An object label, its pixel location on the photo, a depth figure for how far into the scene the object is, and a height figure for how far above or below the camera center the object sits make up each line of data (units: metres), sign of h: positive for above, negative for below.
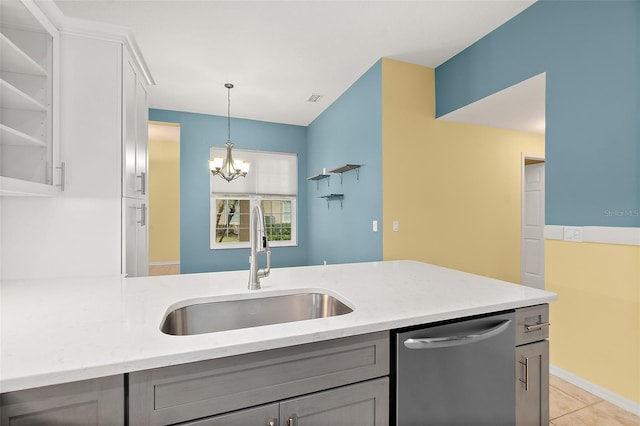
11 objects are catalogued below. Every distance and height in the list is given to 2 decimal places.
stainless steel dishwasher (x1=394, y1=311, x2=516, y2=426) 0.97 -0.55
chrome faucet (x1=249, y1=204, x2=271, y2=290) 1.33 -0.12
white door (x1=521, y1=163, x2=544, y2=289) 4.04 -0.17
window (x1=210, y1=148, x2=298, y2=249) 4.86 +0.26
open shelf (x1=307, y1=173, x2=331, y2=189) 4.29 +0.57
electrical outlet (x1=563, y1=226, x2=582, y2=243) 2.07 -0.13
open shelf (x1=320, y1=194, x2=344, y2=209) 3.96 +0.25
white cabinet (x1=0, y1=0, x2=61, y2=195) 1.42 +0.55
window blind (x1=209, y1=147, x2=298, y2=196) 4.84 +0.67
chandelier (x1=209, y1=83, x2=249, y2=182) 3.68 +0.63
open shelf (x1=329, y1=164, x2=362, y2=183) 3.43 +0.56
